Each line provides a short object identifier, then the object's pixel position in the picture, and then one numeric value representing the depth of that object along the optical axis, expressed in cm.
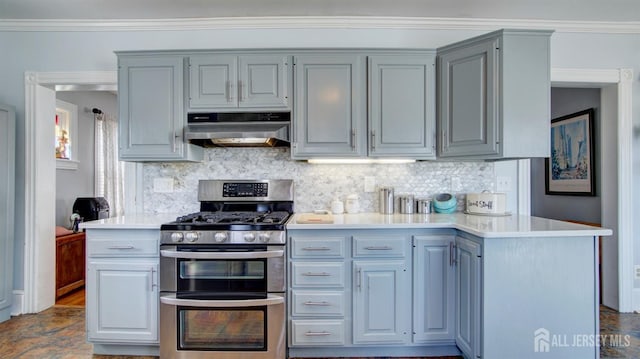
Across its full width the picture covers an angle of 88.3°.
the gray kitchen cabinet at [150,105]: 246
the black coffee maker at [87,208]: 371
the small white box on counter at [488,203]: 251
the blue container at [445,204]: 266
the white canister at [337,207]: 267
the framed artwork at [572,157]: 344
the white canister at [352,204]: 270
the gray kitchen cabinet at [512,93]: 220
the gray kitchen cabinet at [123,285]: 217
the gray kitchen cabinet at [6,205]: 264
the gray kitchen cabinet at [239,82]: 245
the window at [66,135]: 388
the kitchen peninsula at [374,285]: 213
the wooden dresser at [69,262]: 327
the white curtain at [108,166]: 448
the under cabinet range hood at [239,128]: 229
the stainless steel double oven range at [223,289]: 207
